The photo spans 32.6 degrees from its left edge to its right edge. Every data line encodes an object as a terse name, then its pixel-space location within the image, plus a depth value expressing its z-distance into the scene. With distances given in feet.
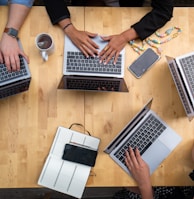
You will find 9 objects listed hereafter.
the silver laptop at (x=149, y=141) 4.18
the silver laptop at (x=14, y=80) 3.96
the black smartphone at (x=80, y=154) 4.07
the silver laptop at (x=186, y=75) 3.78
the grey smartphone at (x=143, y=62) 4.29
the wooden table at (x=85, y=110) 4.15
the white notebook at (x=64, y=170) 4.01
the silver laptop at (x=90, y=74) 4.05
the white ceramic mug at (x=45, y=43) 4.11
